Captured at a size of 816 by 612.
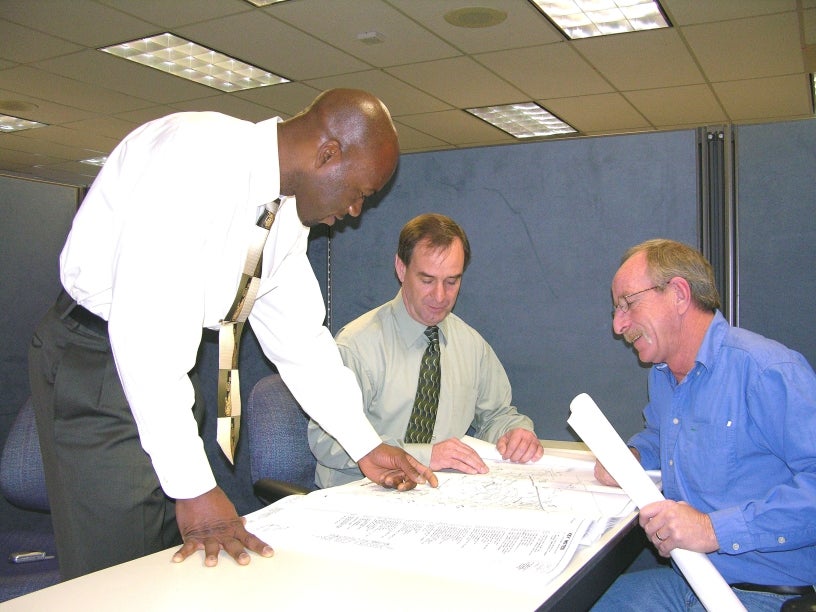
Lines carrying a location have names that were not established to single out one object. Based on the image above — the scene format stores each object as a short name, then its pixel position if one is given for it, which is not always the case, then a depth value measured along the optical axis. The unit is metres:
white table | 0.89
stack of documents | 1.03
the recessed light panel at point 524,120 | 6.89
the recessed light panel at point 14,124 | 7.47
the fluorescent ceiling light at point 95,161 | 9.19
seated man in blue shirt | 1.28
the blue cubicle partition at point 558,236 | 2.10
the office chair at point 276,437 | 1.86
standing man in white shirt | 1.15
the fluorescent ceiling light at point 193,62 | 5.29
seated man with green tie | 2.07
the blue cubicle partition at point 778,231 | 1.93
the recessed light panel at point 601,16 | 4.50
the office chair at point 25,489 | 1.68
